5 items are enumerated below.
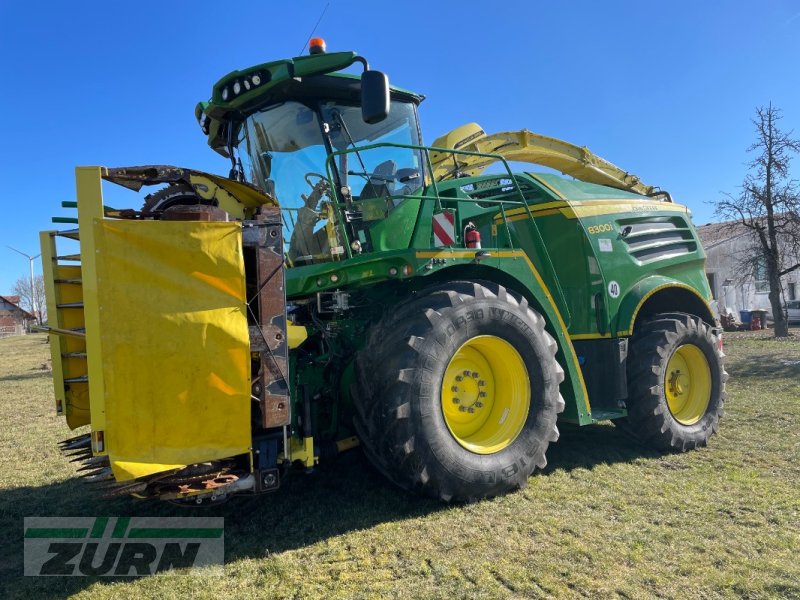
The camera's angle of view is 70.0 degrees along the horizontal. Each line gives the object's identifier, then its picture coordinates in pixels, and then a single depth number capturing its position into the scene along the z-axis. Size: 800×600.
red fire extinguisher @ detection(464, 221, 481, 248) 4.38
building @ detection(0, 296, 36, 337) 60.92
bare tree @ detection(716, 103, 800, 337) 15.46
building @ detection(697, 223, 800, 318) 30.67
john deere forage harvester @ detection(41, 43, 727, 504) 2.91
